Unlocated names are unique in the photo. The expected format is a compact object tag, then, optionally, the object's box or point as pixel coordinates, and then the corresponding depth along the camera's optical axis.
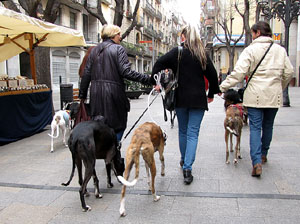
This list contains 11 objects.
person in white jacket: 4.05
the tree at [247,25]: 13.81
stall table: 6.72
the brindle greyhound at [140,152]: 3.12
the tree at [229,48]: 27.19
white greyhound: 6.21
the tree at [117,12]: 12.94
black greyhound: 3.23
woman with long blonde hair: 3.84
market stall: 6.65
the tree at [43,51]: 9.70
